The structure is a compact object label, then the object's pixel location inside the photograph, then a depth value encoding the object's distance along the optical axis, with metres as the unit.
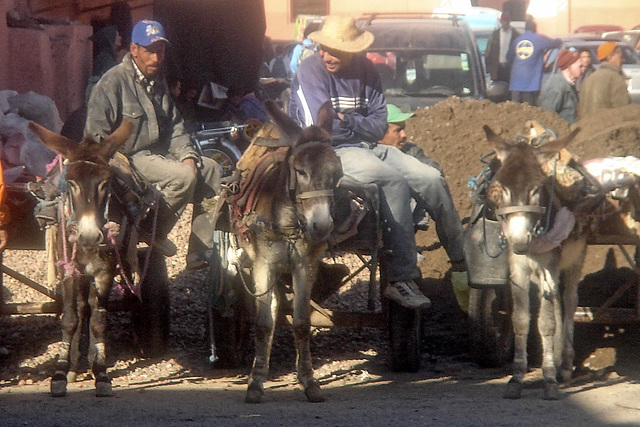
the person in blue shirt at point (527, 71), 32.62
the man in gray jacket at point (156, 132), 14.76
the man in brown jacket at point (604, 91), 26.70
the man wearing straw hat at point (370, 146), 14.22
